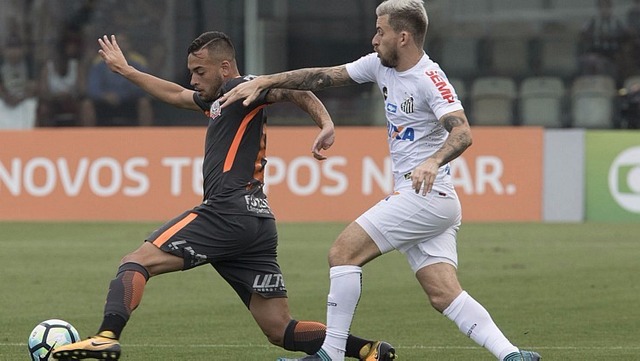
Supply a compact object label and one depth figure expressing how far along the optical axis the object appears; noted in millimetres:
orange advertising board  39844
